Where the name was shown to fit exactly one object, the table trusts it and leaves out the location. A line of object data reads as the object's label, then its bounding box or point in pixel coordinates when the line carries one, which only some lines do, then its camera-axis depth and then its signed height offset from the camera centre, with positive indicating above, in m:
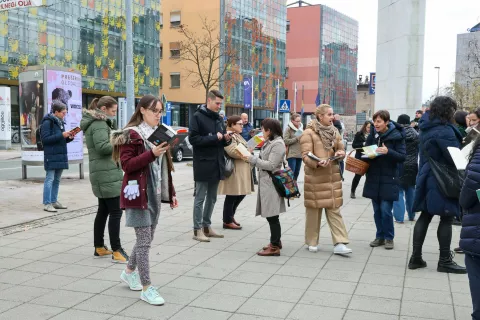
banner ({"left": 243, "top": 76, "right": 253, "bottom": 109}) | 45.88 +1.94
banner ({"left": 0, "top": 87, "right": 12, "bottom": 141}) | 27.22 -0.16
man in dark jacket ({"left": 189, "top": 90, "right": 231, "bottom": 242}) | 6.80 -0.49
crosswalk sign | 21.11 +0.36
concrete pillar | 12.66 +1.59
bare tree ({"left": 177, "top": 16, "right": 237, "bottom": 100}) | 56.69 +6.08
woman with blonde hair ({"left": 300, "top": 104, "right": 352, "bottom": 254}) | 6.24 -0.74
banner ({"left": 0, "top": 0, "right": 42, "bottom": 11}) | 9.51 +2.05
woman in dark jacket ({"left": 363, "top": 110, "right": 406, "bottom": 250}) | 6.54 -0.75
